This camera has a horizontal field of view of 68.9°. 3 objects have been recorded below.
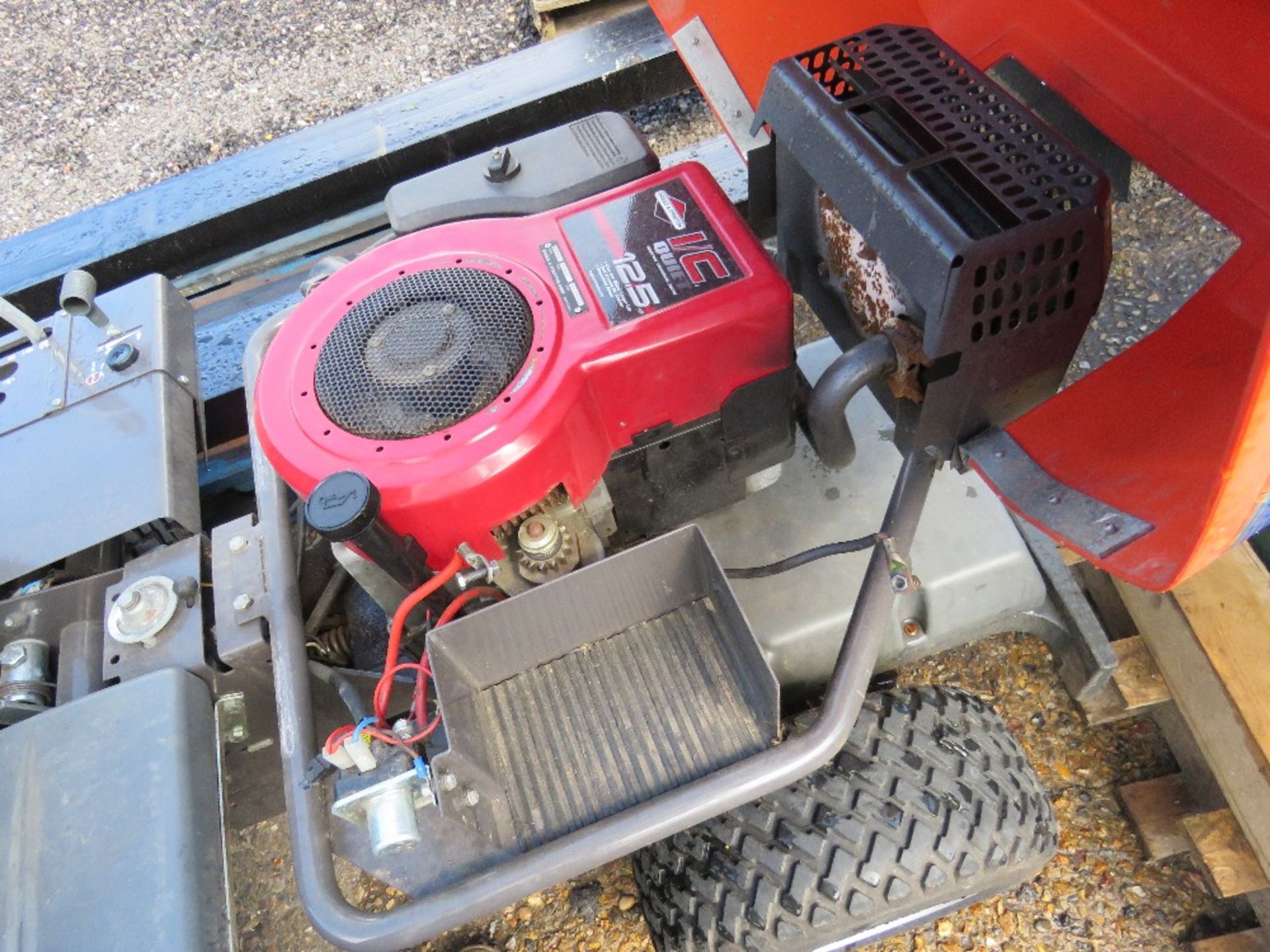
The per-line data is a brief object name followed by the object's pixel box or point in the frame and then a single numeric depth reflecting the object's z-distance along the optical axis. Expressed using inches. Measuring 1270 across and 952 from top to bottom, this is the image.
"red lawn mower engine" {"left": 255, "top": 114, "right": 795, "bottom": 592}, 33.7
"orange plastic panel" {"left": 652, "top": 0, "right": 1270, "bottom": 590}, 28.0
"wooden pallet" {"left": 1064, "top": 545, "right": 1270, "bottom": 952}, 42.4
